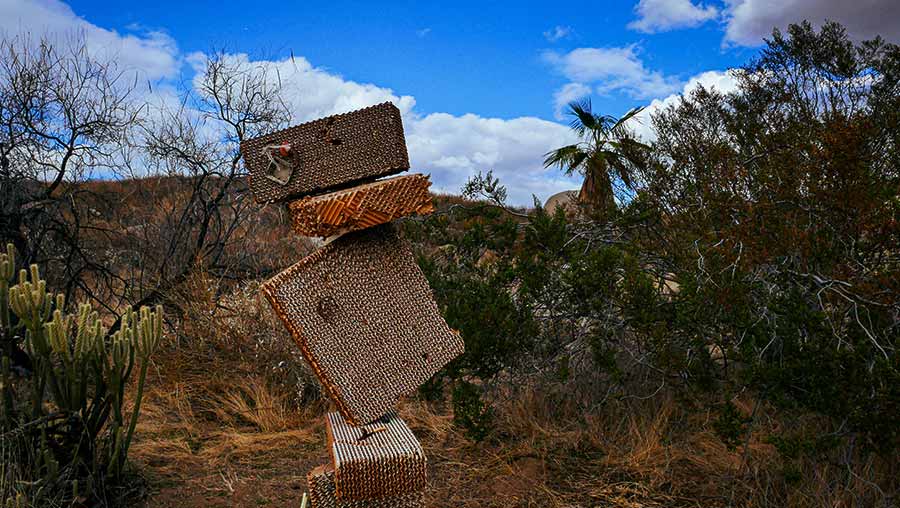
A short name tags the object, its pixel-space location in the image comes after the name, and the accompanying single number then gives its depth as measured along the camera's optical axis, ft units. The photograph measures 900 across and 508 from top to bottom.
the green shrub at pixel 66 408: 13.09
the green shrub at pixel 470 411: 14.83
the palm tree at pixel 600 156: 30.37
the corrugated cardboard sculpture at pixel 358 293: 8.47
